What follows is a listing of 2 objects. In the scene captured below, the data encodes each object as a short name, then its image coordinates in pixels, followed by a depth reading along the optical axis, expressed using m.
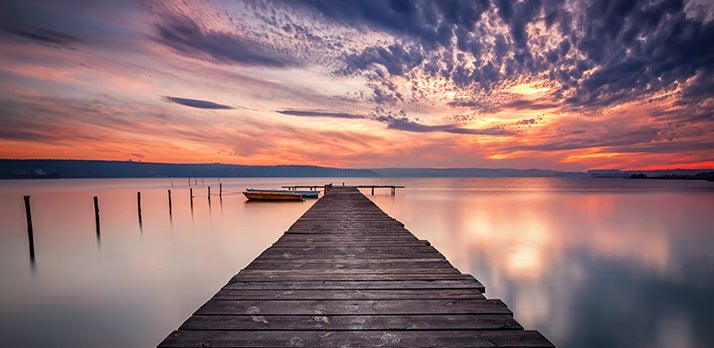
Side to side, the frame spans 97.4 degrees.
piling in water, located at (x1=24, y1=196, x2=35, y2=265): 14.65
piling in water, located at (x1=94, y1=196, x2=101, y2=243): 18.69
